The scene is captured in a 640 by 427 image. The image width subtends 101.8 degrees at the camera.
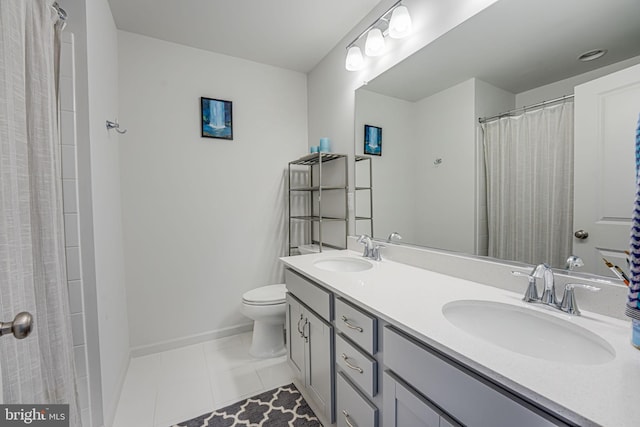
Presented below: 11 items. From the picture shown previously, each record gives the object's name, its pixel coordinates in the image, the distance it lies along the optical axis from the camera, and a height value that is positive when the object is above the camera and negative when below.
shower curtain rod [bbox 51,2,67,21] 0.99 +0.77
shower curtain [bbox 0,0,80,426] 0.61 -0.02
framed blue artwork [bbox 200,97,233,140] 2.19 +0.75
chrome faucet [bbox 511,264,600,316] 0.83 -0.30
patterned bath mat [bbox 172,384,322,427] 1.40 -1.17
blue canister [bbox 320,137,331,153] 2.11 +0.49
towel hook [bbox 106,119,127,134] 1.60 +0.51
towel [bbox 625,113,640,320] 0.62 -0.15
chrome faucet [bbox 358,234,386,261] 1.68 -0.29
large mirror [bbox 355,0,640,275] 0.87 +0.48
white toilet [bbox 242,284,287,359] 1.94 -0.86
